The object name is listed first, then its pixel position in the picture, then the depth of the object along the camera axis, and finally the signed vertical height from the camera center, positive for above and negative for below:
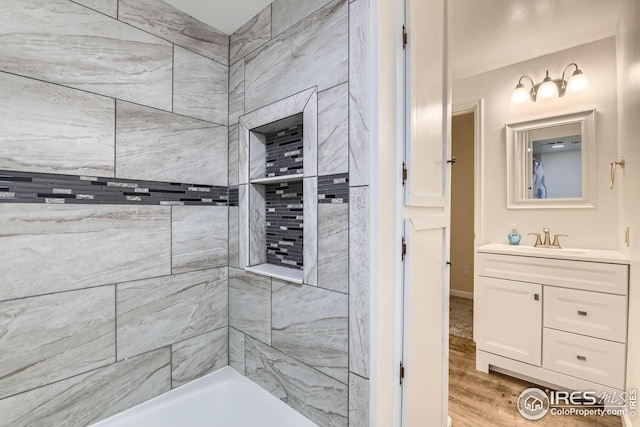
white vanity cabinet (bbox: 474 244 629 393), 1.85 -0.72
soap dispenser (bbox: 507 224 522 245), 2.49 -0.20
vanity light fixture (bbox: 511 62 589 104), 2.27 +1.08
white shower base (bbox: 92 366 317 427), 1.38 -1.01
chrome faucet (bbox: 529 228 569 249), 2.35 -0.22
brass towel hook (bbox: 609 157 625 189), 2.09 +0.29
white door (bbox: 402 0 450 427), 1.20 -0.01
